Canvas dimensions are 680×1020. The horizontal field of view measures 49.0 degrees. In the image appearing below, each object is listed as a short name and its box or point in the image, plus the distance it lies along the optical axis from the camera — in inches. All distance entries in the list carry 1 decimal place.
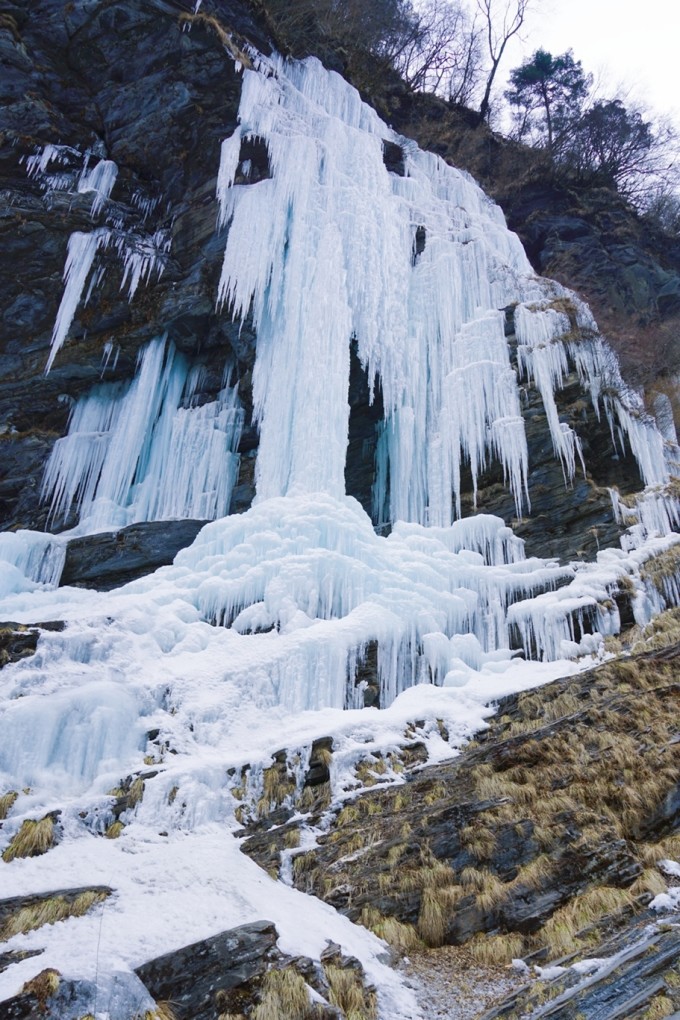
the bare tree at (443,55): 955.3
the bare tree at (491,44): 961.5
